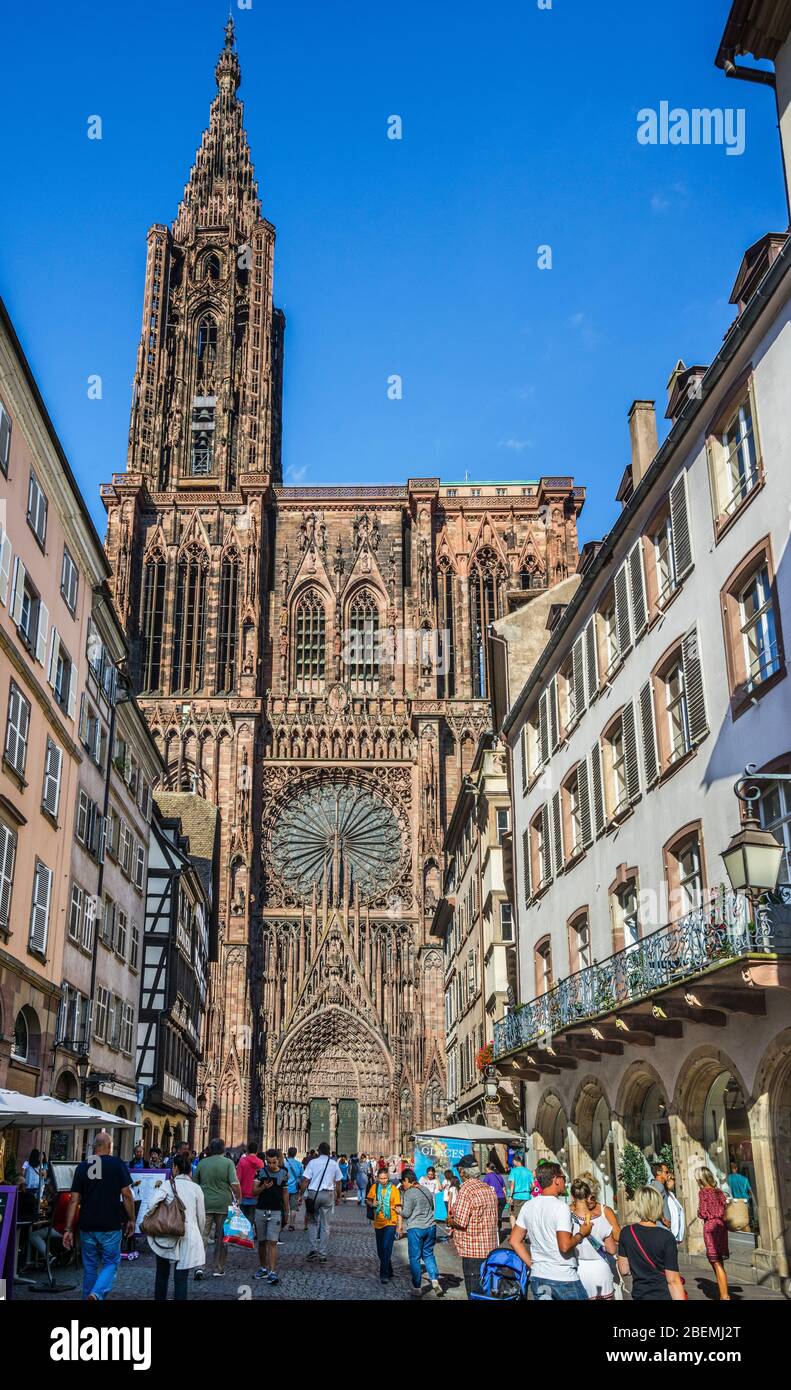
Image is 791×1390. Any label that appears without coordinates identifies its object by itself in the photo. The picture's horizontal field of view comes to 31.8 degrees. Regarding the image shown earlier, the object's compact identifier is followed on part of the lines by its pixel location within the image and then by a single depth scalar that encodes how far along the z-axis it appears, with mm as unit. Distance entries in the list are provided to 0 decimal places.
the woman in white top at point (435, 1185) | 19842
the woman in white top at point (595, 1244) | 9570
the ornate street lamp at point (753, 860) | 12539
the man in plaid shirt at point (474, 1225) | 12023
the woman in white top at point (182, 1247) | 11156
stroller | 9203
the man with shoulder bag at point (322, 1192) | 18438
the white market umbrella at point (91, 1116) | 17334
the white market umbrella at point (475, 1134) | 25578
